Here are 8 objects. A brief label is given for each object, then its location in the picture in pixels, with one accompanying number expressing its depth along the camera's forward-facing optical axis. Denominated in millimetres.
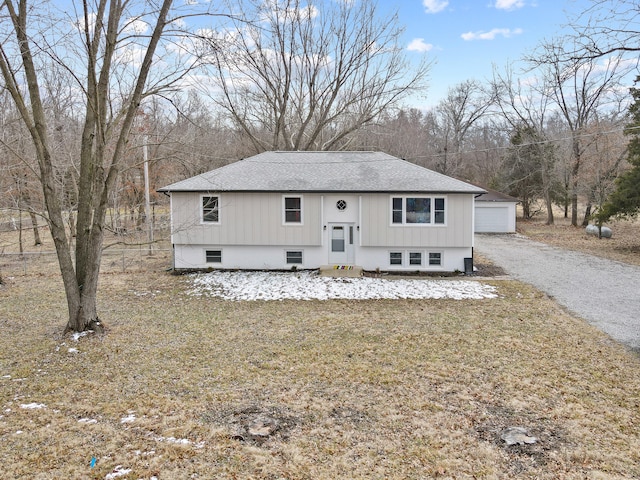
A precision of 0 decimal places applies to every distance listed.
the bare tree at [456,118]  42844
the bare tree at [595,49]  9812
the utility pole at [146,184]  16934
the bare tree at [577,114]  29891
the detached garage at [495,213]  27094
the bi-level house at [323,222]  15203
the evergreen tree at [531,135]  31984
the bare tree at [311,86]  28094
